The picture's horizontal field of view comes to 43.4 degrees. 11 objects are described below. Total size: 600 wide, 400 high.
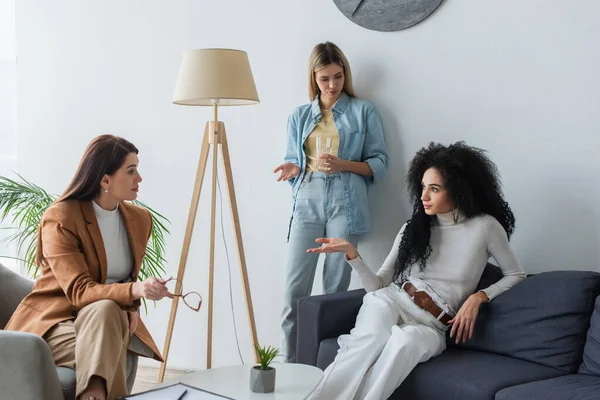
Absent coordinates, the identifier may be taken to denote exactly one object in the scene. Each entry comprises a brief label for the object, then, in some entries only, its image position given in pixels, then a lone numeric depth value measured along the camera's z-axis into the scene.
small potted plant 2.35
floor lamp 3.43
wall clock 3.42
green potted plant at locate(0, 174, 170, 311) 4.03
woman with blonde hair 3.44
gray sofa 2.43
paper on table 2.21
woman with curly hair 2.78
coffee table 2.33
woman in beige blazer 2.46
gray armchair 2.29
